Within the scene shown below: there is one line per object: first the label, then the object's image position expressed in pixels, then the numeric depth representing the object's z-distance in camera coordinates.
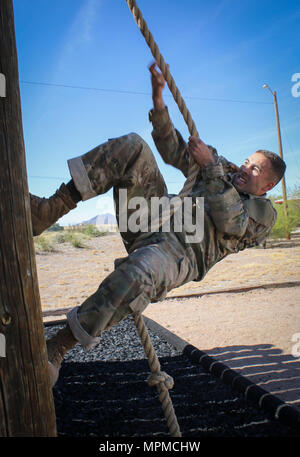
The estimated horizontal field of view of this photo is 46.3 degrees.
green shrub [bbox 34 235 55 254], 13.69
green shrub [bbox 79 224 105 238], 20.23
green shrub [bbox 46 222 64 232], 33.39
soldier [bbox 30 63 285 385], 1.57
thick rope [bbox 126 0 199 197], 1.70
